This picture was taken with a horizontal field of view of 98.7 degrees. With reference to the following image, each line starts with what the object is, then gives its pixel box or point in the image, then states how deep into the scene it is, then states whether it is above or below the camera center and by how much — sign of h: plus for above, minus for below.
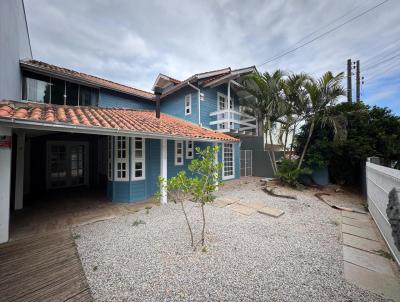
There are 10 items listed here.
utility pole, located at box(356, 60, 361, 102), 12.65 +5.38
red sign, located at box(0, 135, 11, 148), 3.66 +0.31
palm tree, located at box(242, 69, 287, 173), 9.33 +3.19
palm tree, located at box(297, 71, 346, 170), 8.20 +2.73
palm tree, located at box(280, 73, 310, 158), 8.88 +2.96
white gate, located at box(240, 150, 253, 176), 13.05 -0.62
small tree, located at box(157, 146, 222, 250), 3.48 -0.54
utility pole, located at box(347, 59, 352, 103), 11.96 +5.38
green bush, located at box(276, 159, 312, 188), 9.12 -0.98
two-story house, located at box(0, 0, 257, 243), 4.62 +0.86
